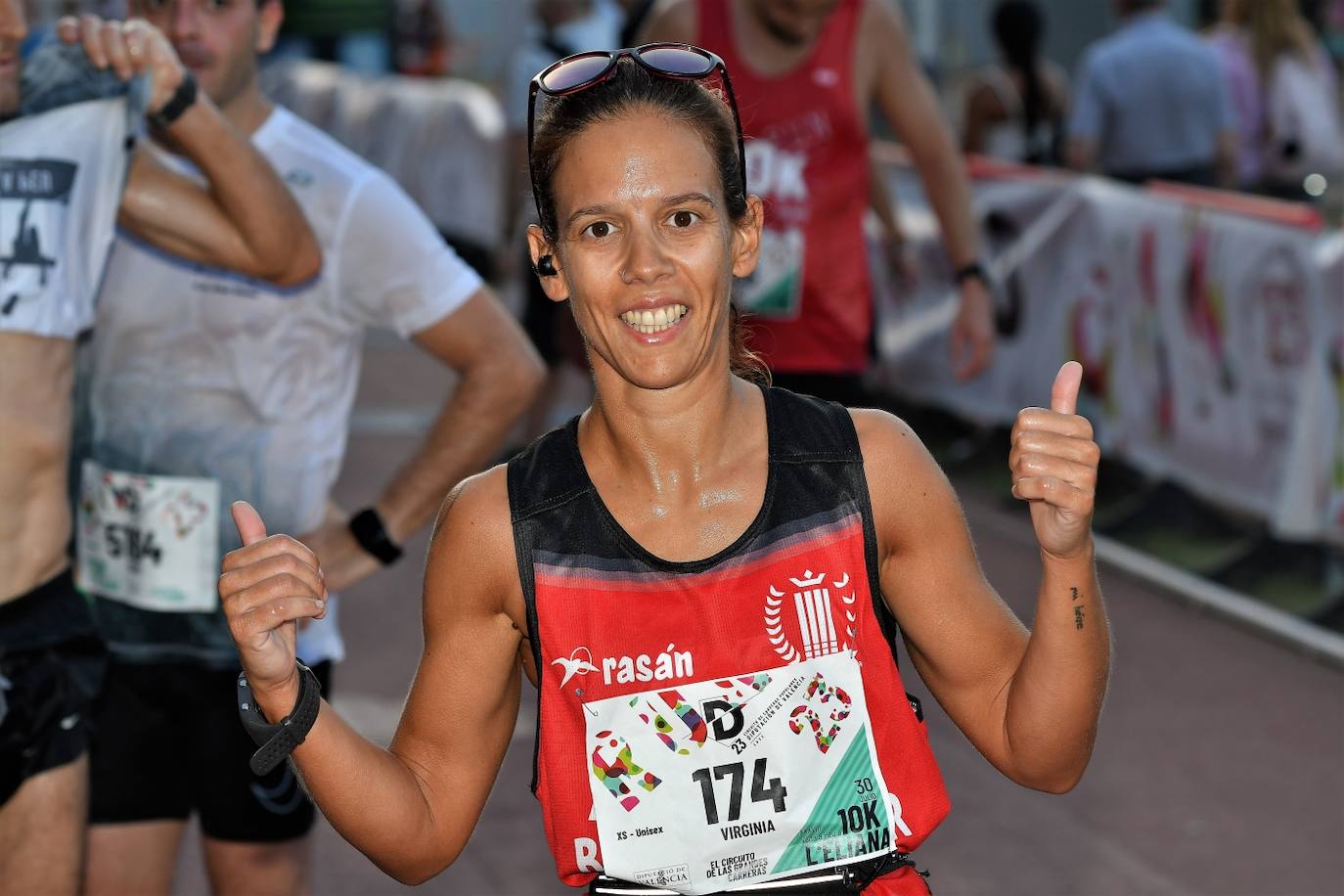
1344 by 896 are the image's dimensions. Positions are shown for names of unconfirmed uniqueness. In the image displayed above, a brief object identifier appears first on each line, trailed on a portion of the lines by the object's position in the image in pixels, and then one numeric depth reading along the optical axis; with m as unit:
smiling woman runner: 4.95
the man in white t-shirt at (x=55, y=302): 6.65
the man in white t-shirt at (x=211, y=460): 7.66
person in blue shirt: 19.58
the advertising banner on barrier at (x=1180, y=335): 14.23
